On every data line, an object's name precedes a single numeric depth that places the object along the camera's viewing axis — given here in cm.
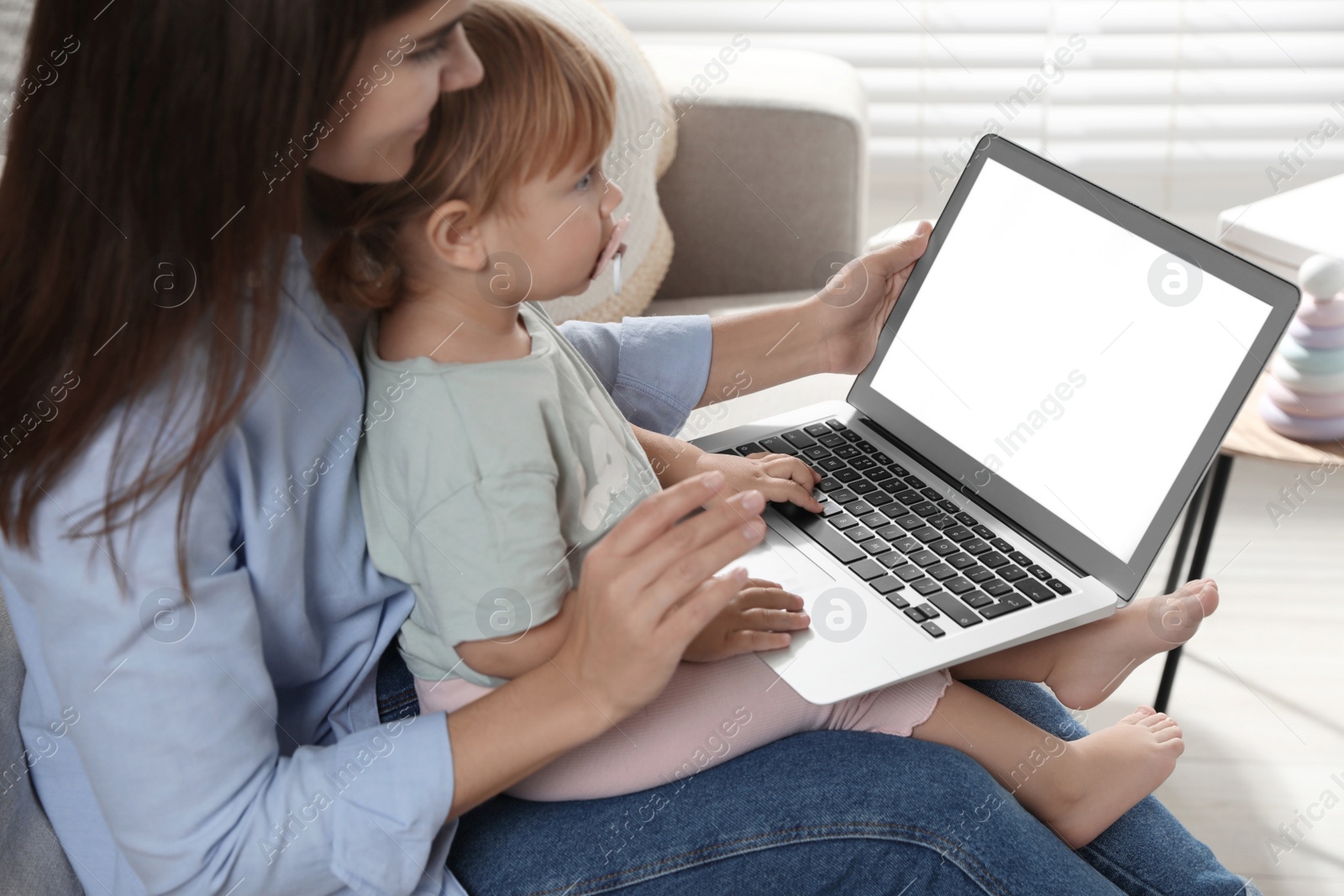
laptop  83
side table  125
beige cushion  141
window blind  232
